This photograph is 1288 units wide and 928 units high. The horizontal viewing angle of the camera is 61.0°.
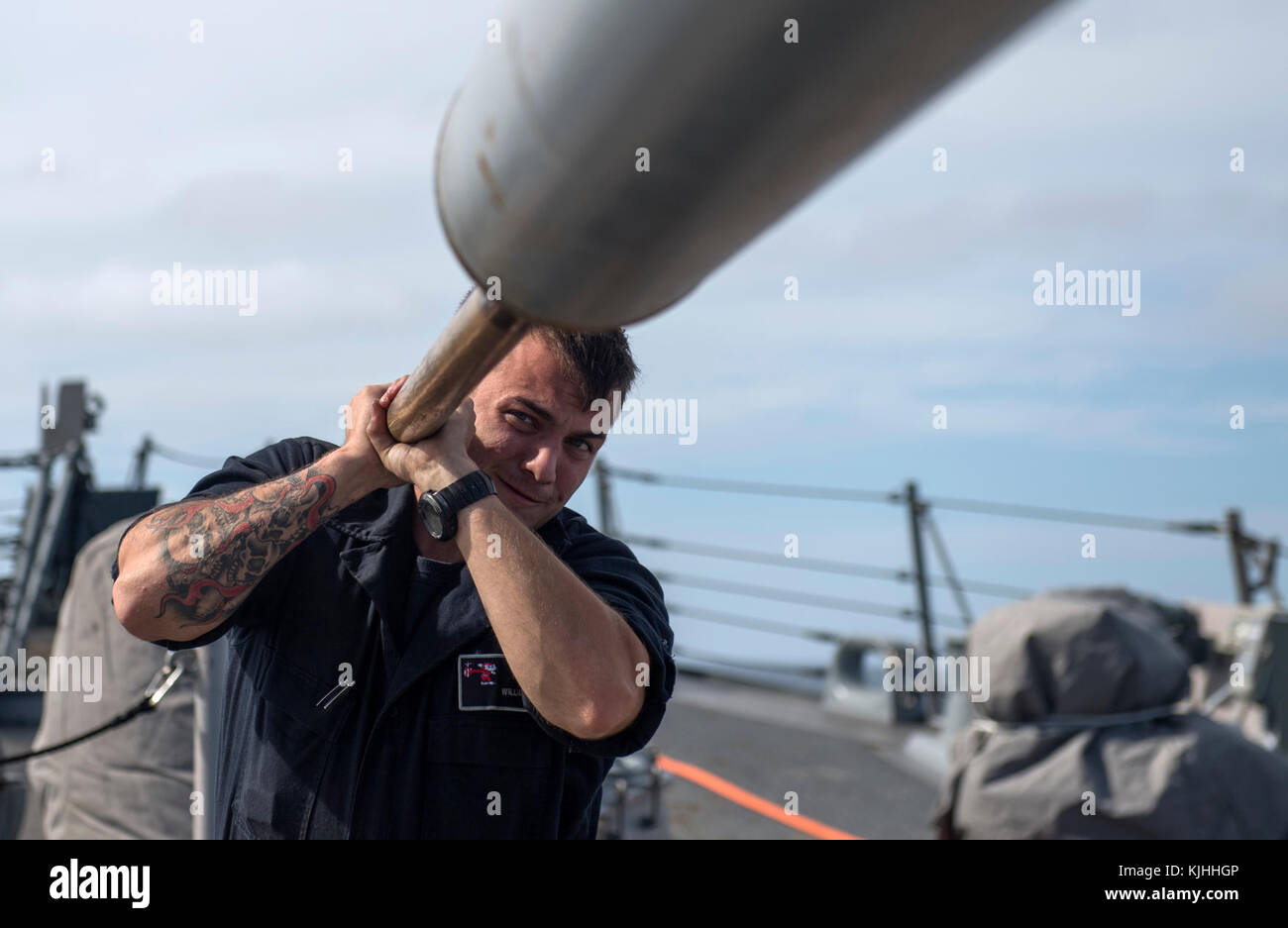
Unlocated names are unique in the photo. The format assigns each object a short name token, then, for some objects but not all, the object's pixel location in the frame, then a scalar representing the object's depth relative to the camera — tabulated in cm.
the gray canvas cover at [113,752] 369
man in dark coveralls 162
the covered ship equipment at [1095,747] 335
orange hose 595
